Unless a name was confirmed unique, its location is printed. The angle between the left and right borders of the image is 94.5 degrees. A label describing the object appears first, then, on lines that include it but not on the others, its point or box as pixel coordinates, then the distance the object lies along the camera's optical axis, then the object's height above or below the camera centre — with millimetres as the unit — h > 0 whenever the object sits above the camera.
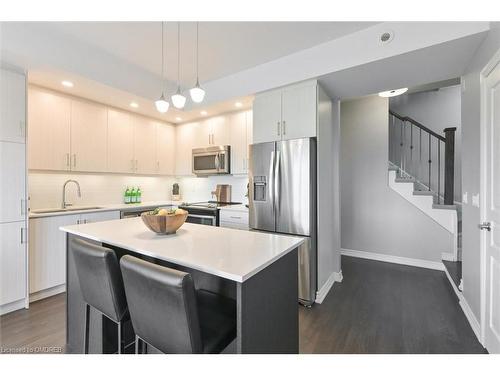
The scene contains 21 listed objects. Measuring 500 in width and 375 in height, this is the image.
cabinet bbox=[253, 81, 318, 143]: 2443 +830
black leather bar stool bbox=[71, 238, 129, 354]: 1184 -493
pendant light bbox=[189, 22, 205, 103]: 1651 +678
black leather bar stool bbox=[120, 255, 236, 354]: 880 -520
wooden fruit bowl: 1477 -228
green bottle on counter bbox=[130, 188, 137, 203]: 3829 -151
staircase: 3295 +309
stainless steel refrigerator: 2389 -96
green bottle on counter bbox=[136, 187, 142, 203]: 3911 -138
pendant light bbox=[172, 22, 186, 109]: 1710 +1404
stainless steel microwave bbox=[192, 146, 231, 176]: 3555 +418
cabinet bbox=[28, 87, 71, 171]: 2586 +669
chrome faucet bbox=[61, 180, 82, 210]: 3047 -82
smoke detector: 1985 +1304
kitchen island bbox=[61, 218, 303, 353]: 1010 -433
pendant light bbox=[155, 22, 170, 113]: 1833 +1456
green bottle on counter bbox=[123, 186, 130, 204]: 3789 -166
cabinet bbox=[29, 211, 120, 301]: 2383 -725
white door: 1574 -162
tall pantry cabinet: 2125 -54
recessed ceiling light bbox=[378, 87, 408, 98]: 3263 +1358
